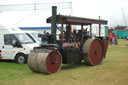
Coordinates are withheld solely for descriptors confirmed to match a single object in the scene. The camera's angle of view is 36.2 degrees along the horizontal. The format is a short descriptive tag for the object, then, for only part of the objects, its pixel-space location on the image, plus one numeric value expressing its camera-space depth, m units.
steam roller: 7.07
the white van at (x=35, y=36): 11.46
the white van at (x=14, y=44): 9.77
